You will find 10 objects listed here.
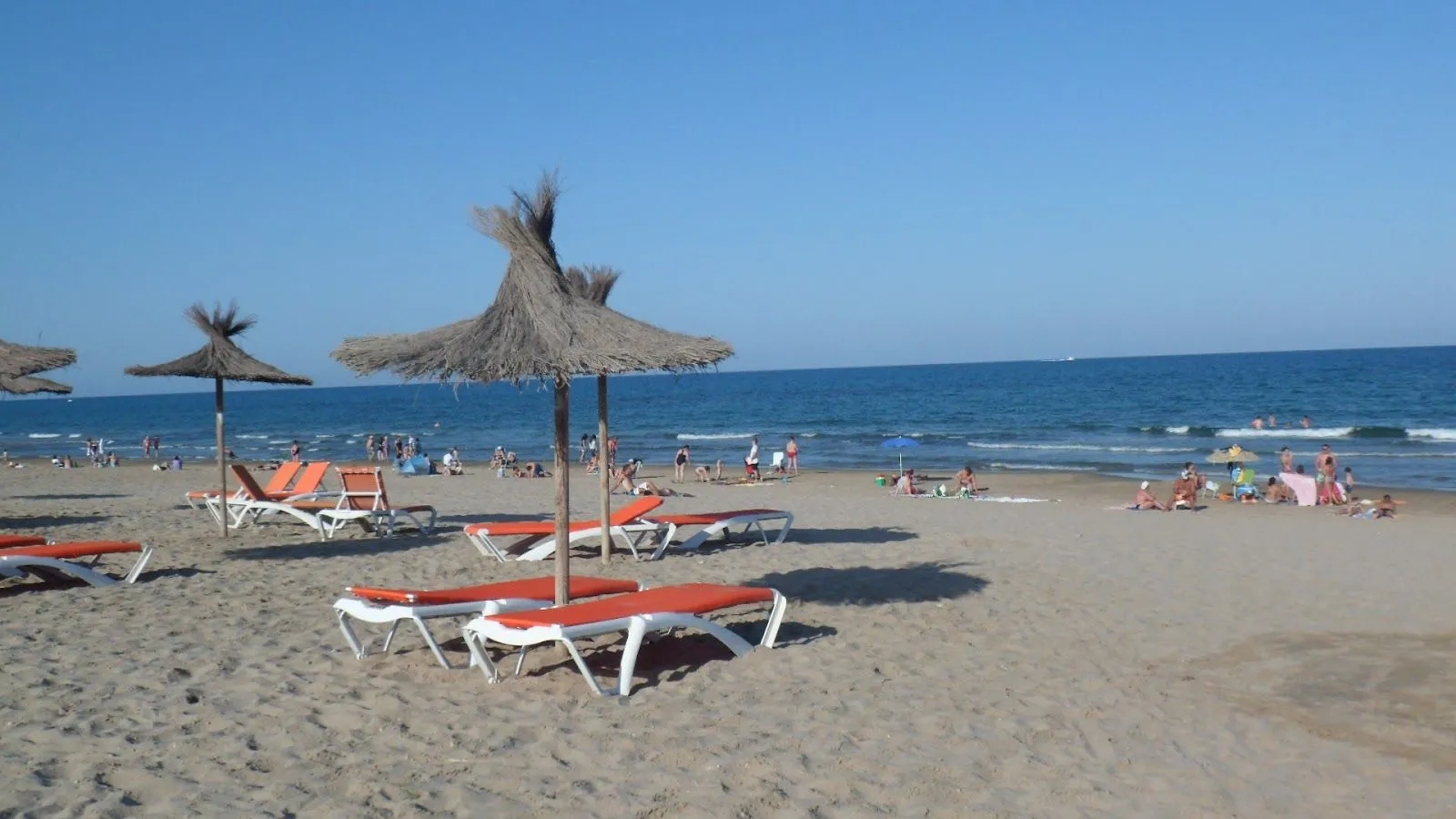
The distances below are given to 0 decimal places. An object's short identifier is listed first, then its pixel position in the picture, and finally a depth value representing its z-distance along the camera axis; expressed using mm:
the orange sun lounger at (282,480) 13450
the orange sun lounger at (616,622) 5562
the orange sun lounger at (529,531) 10008
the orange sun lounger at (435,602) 5969
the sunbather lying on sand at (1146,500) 17625
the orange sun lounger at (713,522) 10641
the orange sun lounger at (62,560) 8000
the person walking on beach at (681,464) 26656
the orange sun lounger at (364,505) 11586
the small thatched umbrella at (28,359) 9922
